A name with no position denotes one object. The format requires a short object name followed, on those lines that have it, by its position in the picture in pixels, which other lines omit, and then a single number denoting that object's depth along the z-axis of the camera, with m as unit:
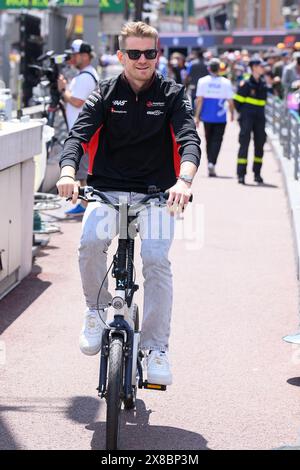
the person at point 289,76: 26.20
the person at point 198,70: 28.02
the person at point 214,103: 19.05
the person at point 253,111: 17.59
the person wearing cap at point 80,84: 12.82
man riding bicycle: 5.54
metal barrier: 15.51
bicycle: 5.03
